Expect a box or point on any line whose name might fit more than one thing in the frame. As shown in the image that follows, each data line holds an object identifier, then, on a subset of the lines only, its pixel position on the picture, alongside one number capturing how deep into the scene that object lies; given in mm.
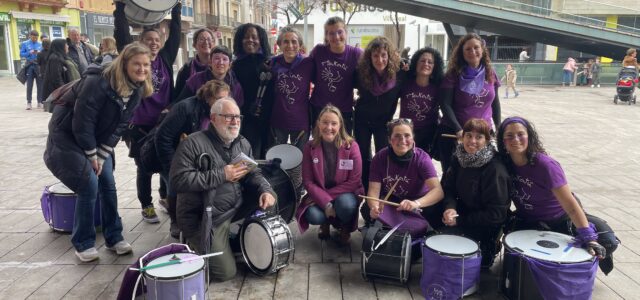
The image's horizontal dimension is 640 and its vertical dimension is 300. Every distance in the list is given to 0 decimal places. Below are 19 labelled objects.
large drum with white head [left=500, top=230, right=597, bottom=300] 2863
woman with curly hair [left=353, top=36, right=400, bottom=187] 4324
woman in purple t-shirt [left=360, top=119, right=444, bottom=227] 3729
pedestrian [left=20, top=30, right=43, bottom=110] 12180
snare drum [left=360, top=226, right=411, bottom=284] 3336
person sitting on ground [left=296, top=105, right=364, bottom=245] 3988
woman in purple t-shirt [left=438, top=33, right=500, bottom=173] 4242
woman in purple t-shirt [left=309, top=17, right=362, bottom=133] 4547
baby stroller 13445
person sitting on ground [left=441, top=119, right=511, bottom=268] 3414
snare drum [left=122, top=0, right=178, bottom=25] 3955
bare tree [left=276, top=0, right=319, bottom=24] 26948
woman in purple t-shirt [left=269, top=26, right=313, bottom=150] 4664
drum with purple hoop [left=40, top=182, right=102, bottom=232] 4258
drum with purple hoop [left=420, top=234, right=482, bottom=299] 3076
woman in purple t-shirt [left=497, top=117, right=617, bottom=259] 3203
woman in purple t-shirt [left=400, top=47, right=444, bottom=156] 4379
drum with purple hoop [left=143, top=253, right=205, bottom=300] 2746
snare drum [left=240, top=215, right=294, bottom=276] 3400
